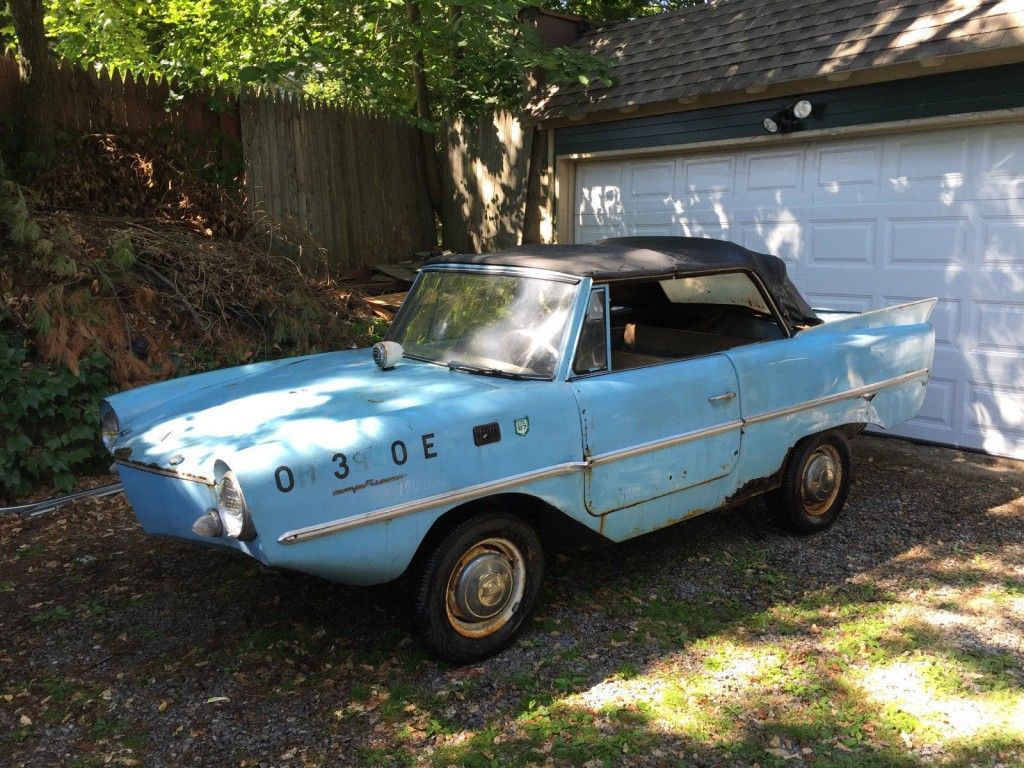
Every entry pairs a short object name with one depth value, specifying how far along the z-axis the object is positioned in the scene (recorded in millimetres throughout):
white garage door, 6488
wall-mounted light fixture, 7383
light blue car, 3205
